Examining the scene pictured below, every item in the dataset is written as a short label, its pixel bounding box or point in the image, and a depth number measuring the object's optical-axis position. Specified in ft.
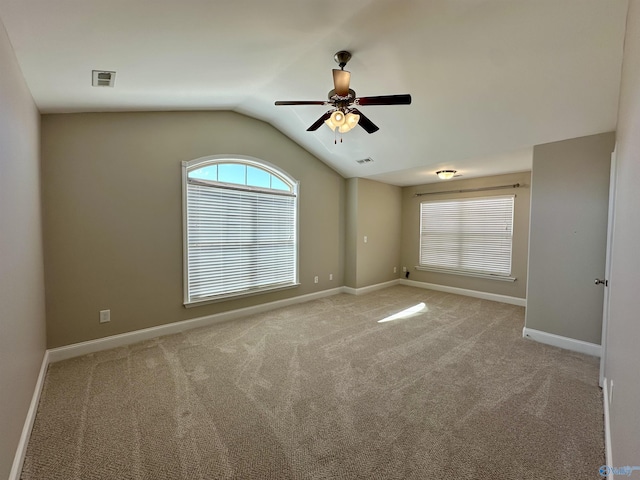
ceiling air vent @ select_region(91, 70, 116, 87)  7.15
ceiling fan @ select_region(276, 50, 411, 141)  7.52
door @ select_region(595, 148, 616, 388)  7.88
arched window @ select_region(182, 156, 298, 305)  12.32
